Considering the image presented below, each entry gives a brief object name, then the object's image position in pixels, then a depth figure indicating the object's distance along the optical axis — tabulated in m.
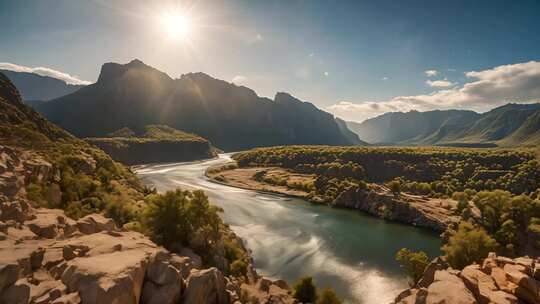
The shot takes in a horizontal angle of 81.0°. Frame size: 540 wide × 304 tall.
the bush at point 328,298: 44.78
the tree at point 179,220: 47.66
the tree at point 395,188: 114.81
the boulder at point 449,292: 27.67
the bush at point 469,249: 53.16
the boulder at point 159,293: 25.98
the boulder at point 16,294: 20.18
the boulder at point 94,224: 36.88
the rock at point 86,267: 21.66
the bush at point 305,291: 47.59
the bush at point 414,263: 53.69
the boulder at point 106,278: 21.77
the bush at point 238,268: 52.03
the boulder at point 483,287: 27.43
